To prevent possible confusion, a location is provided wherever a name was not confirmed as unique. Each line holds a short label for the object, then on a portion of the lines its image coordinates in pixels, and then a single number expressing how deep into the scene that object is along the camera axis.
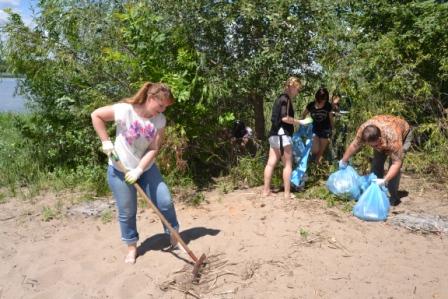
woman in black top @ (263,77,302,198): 4.65
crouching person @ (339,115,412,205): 4.15
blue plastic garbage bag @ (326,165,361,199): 4.59
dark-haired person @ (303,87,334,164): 5.36
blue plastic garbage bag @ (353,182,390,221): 4.20
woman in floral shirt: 3.25
